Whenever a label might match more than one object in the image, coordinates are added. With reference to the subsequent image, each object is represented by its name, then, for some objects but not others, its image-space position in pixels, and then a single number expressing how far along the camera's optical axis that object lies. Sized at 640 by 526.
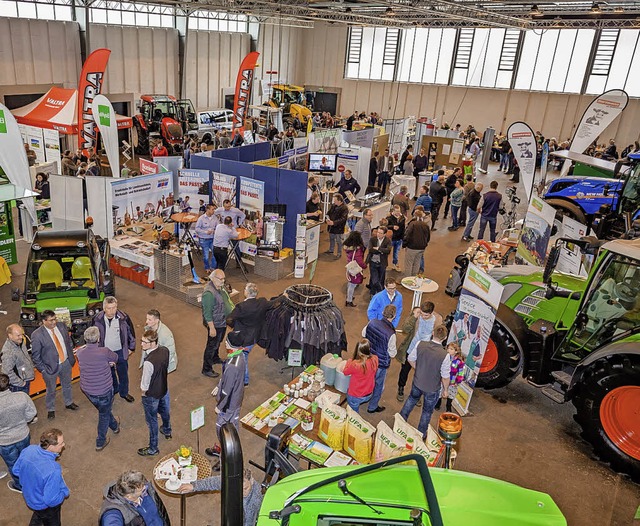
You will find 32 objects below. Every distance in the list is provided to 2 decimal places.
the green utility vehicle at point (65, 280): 7.20
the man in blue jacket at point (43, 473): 4.05
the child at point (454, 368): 5.84
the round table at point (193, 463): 4.29
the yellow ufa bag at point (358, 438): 4.79
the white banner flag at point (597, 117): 14.12
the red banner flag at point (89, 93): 14.17
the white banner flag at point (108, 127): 11.69
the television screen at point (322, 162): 14.33
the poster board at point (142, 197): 10.26
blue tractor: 11.12
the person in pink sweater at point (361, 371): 5.63
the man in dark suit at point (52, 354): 5.70
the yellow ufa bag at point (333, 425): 4.93
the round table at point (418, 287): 8.40
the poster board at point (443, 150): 18.58
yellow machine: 26.00
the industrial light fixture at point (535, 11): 17.92
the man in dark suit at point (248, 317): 6.50
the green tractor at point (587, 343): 5.62
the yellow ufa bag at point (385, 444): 4.62
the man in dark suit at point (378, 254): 9.22
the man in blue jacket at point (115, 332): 5.96
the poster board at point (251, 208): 10.69
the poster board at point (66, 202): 10.33
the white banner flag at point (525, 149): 11.77
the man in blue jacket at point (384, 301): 6.98
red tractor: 19.89
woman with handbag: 9.13
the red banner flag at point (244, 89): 20.00
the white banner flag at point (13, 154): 9.32
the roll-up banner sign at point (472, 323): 6.09
